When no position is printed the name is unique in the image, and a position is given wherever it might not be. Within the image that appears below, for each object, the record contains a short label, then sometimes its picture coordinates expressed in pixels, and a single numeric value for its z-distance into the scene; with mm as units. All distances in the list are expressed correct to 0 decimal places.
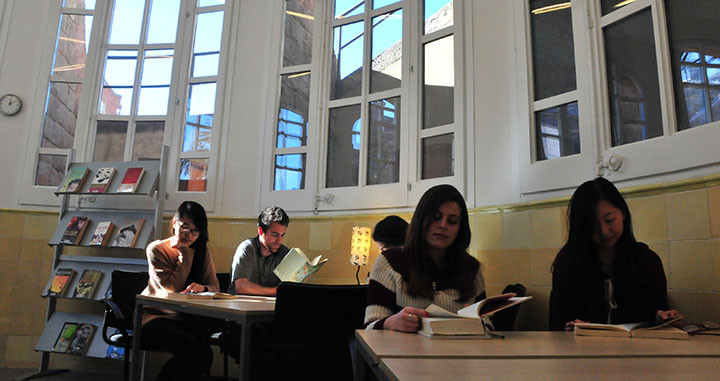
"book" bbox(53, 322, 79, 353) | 3723
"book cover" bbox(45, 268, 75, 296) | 3787
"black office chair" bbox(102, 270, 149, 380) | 3066
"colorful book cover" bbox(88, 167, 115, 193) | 3896
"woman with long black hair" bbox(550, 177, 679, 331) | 1811
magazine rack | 3811
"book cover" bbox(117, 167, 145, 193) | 3851
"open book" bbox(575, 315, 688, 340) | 1392
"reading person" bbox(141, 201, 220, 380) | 2498
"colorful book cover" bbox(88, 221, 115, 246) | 3846
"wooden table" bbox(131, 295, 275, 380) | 2055
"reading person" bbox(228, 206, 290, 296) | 2978
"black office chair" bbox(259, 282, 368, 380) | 2016
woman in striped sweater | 1660
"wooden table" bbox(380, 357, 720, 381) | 815
